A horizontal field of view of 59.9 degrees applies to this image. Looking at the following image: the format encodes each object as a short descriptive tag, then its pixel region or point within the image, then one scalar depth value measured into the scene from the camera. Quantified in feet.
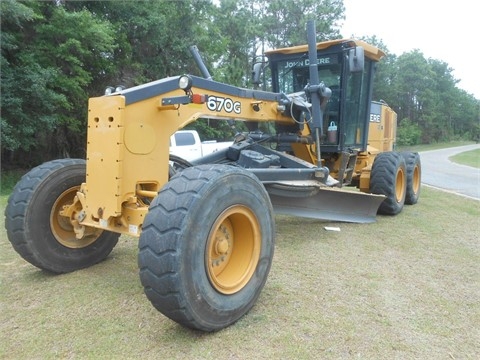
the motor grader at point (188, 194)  8.59
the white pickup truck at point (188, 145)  44.93
